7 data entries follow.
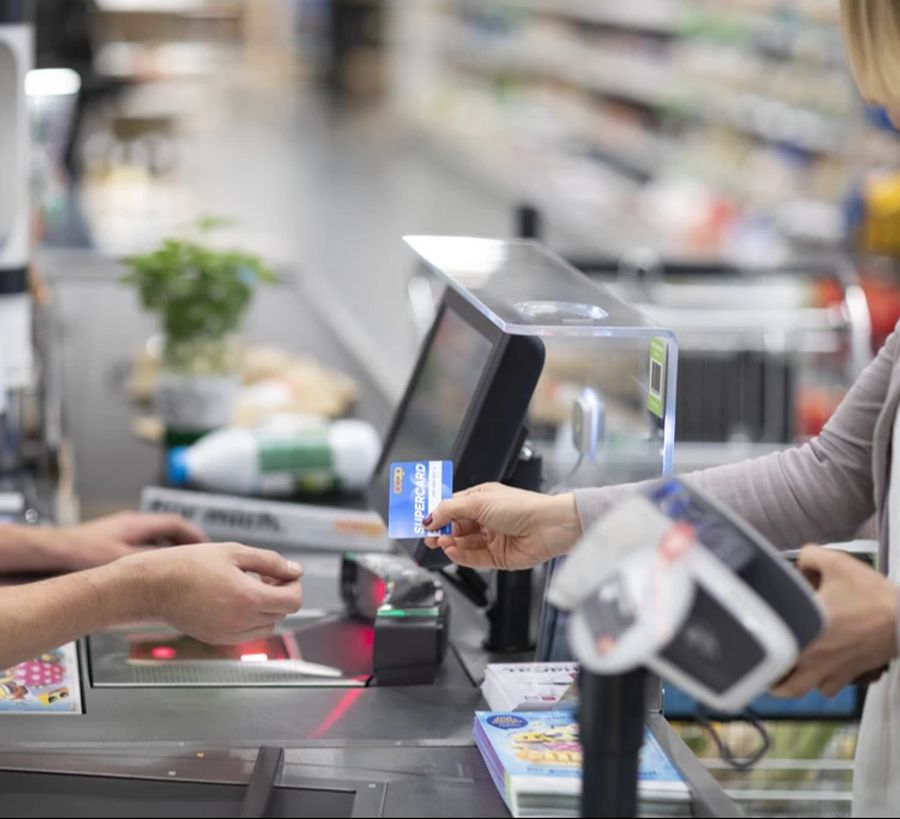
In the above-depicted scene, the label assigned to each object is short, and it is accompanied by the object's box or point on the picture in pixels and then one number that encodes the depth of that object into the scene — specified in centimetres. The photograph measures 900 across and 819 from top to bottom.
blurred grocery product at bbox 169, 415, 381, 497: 262
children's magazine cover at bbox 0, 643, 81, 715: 197
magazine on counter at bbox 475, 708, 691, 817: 172
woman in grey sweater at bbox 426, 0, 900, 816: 189
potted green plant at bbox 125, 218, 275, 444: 279
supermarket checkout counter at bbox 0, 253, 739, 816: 177
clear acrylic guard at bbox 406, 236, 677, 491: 190
